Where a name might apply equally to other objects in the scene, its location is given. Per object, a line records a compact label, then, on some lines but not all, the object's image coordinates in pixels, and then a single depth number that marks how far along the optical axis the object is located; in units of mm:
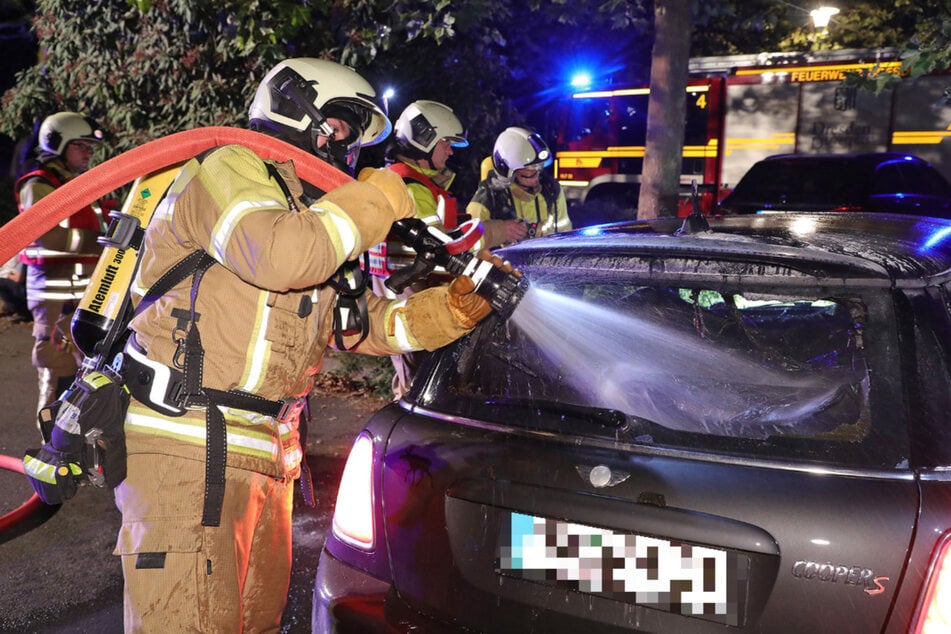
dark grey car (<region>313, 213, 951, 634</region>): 1715
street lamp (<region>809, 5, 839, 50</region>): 10562
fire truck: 12898
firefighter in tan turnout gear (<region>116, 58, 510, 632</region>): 2072
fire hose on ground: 4336
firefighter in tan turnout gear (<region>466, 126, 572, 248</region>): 6070
